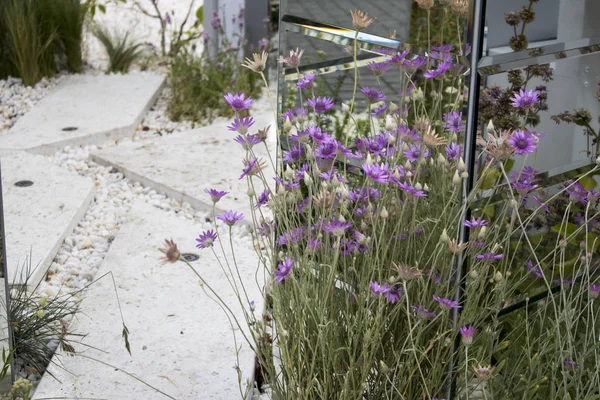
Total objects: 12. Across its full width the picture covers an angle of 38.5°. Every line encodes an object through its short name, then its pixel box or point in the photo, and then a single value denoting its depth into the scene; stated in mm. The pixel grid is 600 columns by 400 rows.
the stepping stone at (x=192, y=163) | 3902
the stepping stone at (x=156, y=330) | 2467
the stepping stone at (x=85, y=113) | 4520
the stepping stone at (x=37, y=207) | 3170
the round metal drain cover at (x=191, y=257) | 3316
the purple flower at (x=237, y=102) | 1808
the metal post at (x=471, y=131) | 1720
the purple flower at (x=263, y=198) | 1937
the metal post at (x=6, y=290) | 2157
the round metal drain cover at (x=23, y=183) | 3850
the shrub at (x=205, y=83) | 5164
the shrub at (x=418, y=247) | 1771
